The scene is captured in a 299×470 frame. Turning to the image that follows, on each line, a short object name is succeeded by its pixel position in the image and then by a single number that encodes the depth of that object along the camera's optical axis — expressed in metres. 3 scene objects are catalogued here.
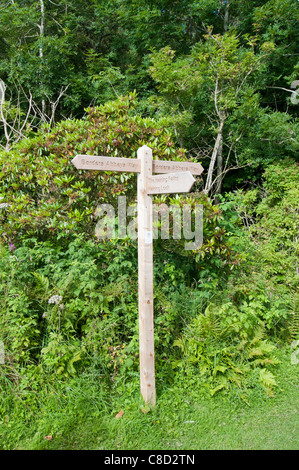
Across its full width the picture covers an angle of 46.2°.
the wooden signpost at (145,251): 3.14
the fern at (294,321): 4.69
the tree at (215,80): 6.25
